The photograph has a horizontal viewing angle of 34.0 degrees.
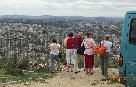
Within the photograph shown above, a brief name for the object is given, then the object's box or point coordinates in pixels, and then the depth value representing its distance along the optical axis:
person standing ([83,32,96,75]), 8.01
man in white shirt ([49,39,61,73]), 8.48
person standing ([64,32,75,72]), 8.37
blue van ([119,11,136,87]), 5.85
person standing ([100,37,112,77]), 7.97
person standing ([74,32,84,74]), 8.36
